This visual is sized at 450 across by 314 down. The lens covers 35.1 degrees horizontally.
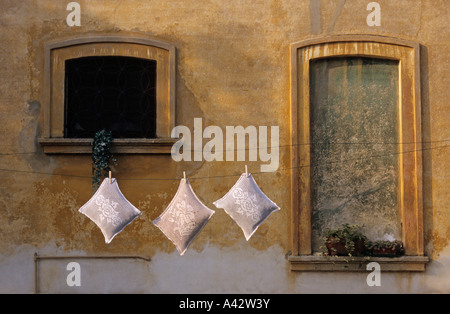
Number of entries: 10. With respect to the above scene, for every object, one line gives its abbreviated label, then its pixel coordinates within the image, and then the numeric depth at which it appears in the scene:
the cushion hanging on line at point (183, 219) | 7.94
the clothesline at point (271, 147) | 9.34
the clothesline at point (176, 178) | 9.33
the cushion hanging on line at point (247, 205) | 8.03
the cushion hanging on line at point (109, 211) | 8.00
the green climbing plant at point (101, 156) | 9.17
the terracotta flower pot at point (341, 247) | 9.17
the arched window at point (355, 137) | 9.34
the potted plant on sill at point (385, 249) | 9.23
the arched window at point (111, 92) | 9.34
